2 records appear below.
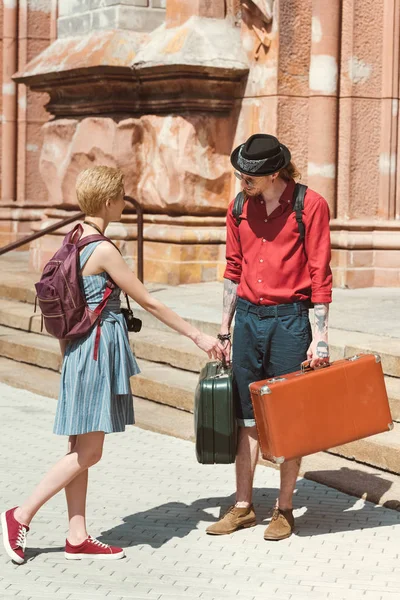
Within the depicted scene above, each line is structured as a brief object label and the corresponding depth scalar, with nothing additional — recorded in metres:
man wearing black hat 6.79
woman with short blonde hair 6.38
